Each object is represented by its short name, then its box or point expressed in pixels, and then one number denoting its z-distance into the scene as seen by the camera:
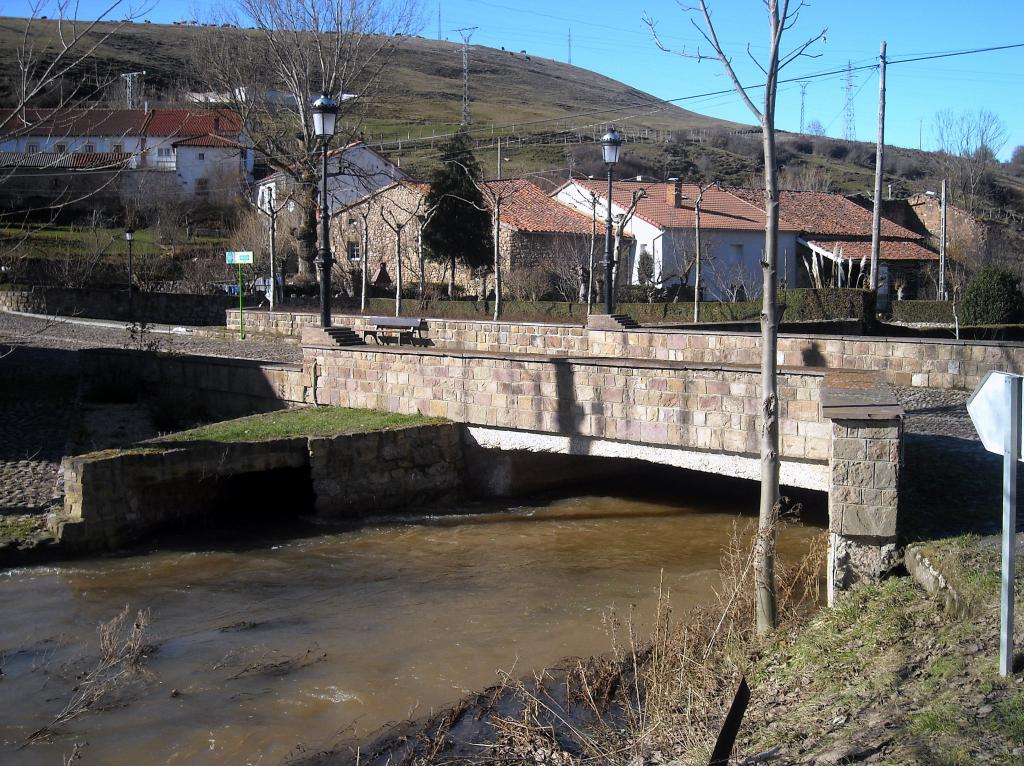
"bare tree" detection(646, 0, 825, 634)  6.52
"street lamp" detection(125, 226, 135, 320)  34.62
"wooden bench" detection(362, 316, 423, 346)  19.34
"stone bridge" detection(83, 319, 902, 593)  7.73
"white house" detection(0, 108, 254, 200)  53.62
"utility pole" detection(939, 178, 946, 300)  35.22
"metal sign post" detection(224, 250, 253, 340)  22.80
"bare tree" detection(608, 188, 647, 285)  28.48
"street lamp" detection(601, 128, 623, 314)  16.74
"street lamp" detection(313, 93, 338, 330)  14.43
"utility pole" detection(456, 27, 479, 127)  104.19
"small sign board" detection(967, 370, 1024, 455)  4.97
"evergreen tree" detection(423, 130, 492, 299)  40.12
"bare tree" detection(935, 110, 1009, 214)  53.21
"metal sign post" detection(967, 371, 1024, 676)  4.91
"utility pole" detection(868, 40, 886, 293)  26.48
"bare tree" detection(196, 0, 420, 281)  31.03
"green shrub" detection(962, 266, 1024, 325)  25.50
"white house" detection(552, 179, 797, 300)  43.16
